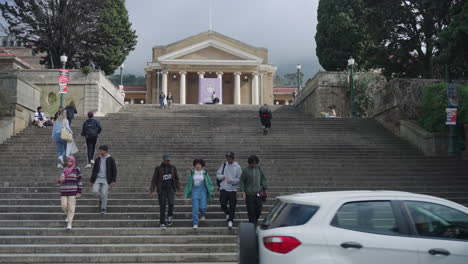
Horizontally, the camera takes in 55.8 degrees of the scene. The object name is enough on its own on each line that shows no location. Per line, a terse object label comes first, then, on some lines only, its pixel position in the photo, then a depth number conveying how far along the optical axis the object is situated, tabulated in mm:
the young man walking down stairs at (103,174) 9680
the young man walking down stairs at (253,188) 8758
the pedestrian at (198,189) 9070
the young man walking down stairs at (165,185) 9109
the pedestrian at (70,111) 17161
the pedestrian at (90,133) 13085
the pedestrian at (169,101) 31673
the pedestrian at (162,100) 30012
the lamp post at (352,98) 24147
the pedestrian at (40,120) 18047
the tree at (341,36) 32906
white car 4488
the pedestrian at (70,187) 8789
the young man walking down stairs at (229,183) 9156
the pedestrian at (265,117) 18266
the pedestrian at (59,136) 12844
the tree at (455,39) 11773
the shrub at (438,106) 15172
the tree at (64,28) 29828
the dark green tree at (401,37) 24000
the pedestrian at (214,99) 36875
